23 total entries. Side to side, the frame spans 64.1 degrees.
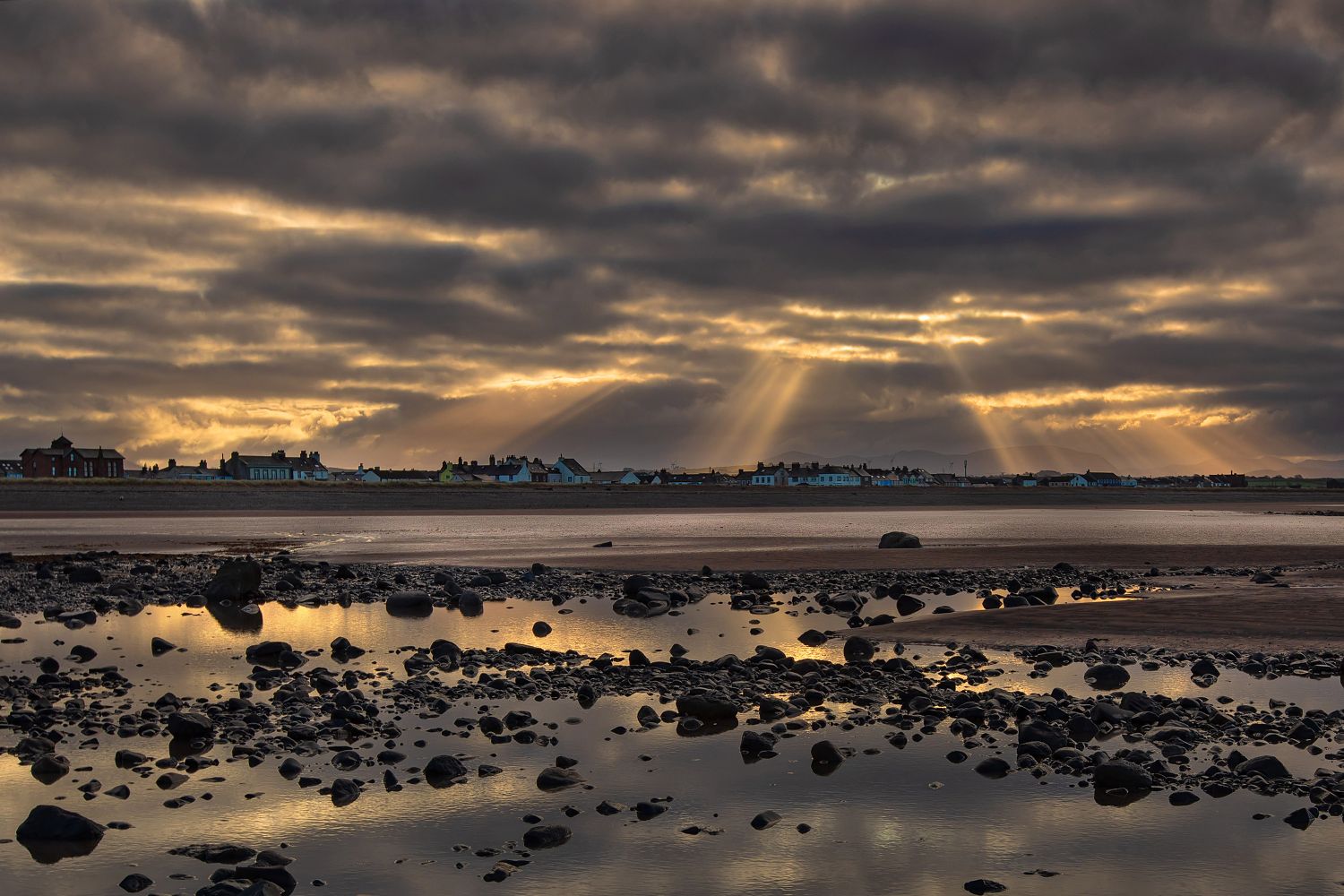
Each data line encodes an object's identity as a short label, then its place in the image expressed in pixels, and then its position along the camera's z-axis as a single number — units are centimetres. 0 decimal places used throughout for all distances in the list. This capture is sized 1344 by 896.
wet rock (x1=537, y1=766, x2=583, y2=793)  1211
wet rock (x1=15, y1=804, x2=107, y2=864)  1027
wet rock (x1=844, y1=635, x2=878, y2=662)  2033
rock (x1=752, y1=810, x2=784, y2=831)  1091
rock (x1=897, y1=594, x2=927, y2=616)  2804
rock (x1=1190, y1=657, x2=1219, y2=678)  1827
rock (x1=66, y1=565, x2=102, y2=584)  3534
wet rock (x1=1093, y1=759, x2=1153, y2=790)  1190
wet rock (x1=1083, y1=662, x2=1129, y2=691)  1764
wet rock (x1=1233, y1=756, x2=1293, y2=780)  1211
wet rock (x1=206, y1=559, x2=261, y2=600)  3083
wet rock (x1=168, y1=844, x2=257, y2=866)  988
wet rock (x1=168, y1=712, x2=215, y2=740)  1428
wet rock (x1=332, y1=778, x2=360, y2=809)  1154
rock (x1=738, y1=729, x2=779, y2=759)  1358
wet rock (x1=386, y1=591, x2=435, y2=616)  2834
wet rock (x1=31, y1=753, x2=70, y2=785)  1257
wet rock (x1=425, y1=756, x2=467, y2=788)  1241
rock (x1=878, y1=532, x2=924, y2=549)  5344
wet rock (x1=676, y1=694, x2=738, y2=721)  1559
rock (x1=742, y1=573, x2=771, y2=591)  3353
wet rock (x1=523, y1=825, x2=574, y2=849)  1032
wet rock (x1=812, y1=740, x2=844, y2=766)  1304
